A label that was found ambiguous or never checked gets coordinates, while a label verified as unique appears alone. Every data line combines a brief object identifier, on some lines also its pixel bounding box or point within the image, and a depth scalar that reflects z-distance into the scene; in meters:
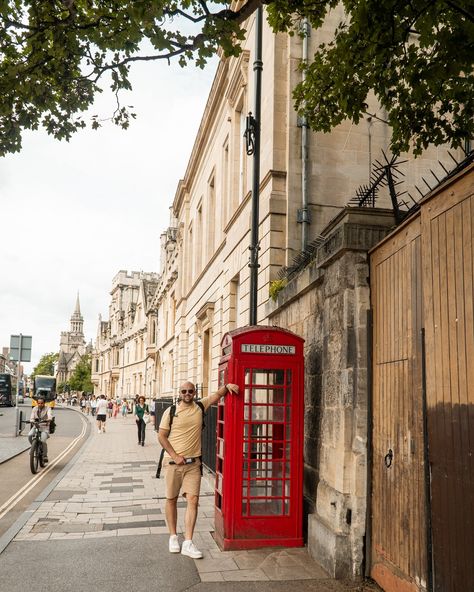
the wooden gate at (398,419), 4.62
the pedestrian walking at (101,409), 26.94
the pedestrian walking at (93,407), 51.23
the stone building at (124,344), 59.41
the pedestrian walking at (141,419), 19.80
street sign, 21.02
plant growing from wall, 10.07
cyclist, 13.34
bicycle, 12.74
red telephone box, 6.32
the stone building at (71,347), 155.49
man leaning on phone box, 6.25
